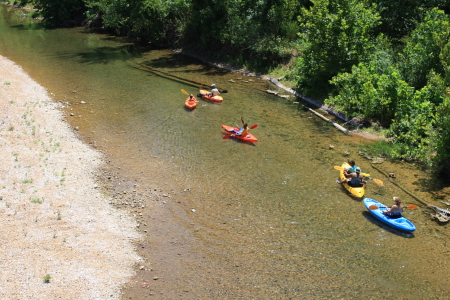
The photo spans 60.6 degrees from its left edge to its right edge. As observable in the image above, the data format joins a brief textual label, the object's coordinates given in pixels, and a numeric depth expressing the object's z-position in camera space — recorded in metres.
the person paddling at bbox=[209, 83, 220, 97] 21.34
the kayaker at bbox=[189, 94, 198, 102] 20.44
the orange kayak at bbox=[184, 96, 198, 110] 19.80
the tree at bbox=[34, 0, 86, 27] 43.12
